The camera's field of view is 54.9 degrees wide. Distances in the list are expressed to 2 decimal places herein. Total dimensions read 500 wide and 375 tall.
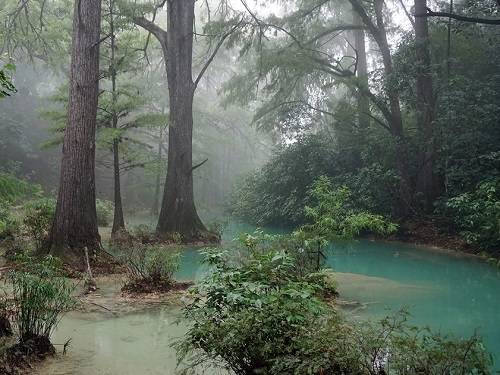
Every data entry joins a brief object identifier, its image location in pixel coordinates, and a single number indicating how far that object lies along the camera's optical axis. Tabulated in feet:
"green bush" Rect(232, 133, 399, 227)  50.24
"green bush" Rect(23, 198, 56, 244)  30.40
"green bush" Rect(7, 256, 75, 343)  13.09
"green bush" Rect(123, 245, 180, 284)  22.67
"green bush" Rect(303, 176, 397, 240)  23.86
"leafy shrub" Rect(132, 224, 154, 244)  40.21
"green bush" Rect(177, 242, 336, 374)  10.21
